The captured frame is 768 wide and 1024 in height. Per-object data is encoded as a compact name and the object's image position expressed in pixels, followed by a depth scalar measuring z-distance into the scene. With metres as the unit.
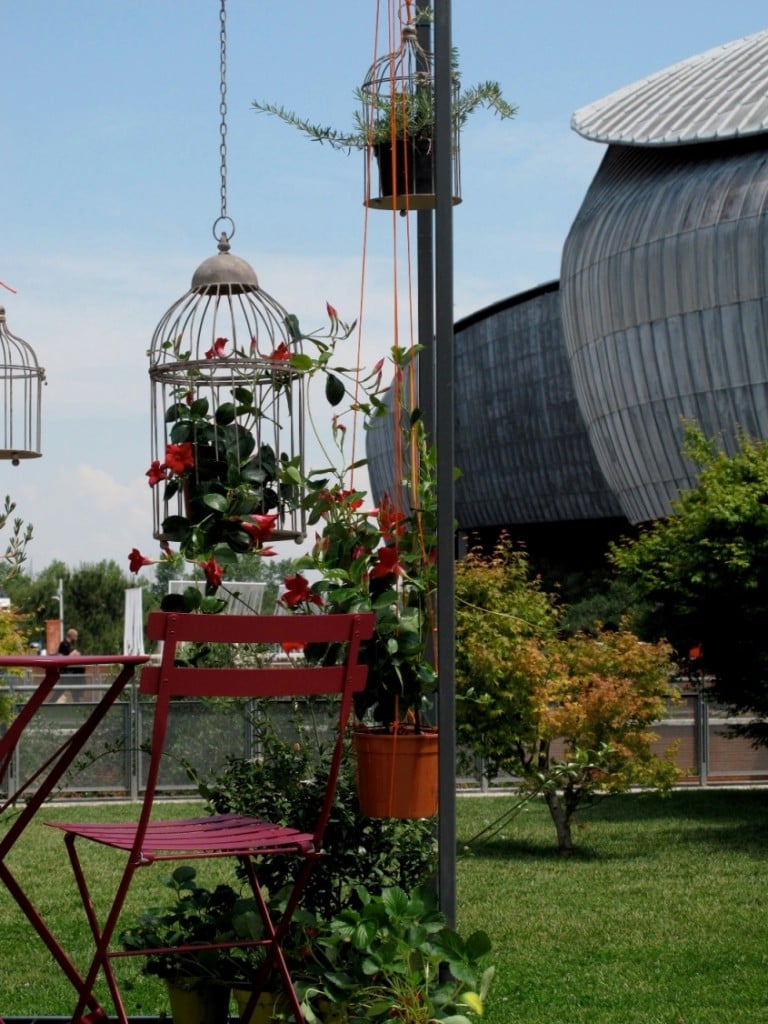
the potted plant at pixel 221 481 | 4.19
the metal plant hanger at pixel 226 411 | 4.42
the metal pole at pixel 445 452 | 3.59
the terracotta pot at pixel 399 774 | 3.95
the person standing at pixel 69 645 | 19.55
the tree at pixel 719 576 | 13.77
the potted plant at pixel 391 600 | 3.97
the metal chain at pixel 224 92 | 4.27
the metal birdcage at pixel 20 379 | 5.01
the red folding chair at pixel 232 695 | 3.06
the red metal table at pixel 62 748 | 3.04
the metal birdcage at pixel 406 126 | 4.26
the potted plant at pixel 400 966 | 3.55
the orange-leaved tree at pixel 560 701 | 11.82
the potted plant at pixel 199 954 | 4.03
